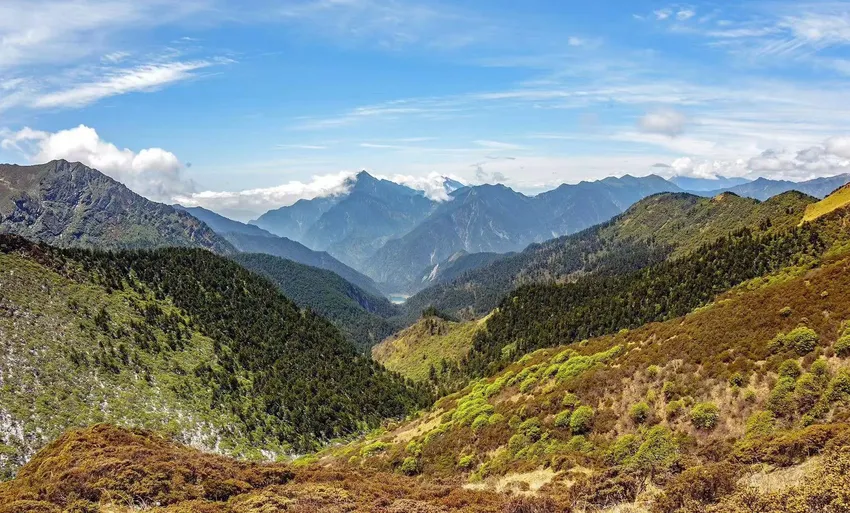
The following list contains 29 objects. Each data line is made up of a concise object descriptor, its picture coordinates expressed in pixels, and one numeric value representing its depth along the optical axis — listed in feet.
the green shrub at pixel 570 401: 145.38
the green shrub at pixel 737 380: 115.96
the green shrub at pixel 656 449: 99.07
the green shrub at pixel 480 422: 167.60
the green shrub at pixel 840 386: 96.32
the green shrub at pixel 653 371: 139.44
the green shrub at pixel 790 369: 108.47
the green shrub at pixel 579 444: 124.16
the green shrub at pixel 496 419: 163.56
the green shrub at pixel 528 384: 181.88
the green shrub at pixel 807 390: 99.30
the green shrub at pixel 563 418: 139.24
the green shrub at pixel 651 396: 129.90
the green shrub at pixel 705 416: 109.81
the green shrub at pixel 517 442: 139.64
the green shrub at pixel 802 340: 114.55
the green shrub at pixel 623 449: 111.75
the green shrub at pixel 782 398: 100.68
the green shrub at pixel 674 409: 119.42
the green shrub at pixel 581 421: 133.49
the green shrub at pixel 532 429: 140.77
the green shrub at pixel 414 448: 174.29
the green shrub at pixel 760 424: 97.14
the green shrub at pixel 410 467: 161.79
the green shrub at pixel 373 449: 202.53
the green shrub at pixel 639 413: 125.90
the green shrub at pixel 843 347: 106.56
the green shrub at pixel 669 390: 126.62
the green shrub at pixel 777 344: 121.08
